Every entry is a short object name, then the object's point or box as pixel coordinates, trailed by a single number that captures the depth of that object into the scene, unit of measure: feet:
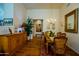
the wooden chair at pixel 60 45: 6.00
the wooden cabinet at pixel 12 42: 5.83
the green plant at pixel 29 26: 8.80
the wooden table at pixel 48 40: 6.70
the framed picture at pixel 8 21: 7.07
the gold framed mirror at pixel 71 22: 7.18
